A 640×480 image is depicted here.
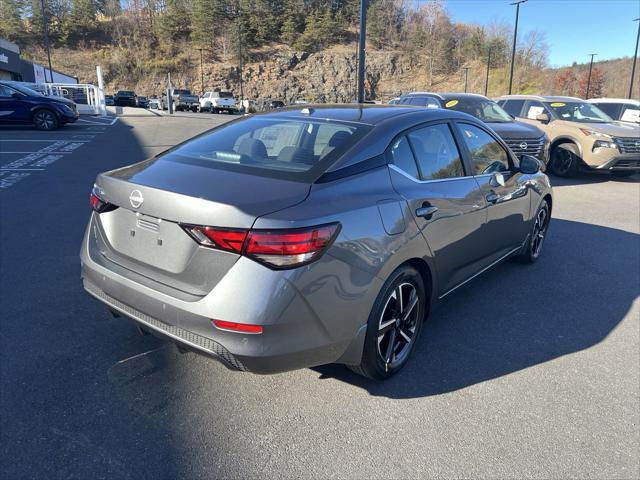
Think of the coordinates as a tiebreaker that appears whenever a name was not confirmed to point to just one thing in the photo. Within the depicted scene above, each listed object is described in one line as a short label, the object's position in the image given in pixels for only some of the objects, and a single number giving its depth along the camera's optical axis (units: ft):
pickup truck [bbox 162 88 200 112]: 146.82
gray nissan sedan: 7.23
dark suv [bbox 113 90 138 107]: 146.30
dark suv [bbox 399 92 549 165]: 31.22
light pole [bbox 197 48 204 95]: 237.86
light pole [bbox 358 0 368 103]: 38.42
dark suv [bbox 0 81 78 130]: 54.03
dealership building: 123.75
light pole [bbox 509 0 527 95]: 119.91
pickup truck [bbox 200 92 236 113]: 147.95
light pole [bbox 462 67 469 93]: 239.30
